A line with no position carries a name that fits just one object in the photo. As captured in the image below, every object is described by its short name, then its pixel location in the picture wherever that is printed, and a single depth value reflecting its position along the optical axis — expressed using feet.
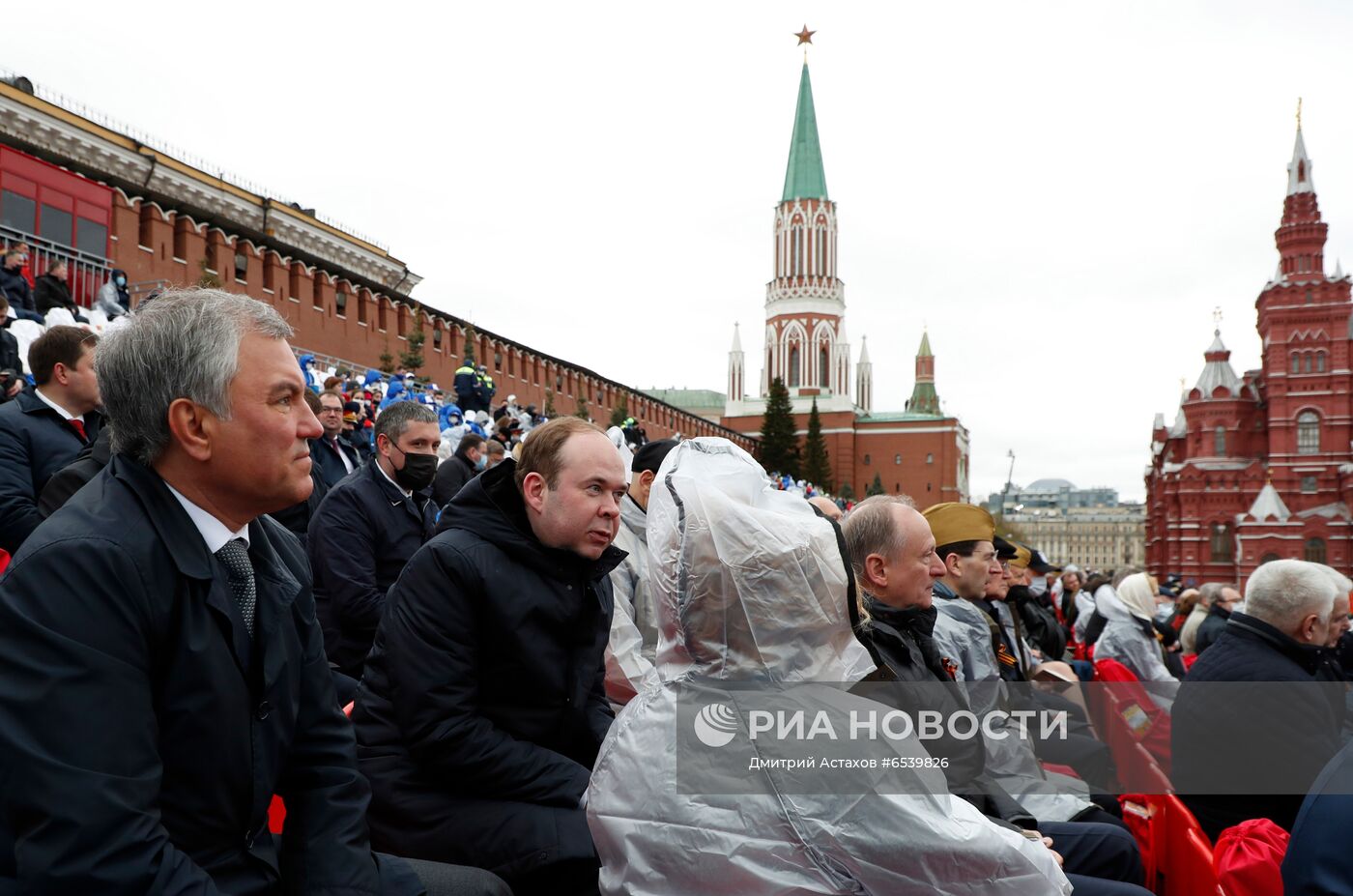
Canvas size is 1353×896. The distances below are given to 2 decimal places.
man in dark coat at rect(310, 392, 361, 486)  19.54
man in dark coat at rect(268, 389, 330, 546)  16.40
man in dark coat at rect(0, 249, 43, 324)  30.19
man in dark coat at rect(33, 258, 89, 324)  32.71
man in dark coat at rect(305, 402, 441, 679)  13.34
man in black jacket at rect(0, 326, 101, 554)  11.93
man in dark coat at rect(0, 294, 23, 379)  22.76
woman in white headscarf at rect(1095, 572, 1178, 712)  22.00
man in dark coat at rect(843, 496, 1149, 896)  9.48
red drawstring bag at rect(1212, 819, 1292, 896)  8.59
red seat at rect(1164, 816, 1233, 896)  9.71
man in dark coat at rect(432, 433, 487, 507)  18.21
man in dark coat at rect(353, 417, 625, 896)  7.94
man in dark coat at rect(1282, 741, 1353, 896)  6.00
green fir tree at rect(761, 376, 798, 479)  223.71
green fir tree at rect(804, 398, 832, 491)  228.22
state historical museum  164.66
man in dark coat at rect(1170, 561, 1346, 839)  11.32
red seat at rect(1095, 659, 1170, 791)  15.61
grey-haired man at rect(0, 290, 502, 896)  4.70
